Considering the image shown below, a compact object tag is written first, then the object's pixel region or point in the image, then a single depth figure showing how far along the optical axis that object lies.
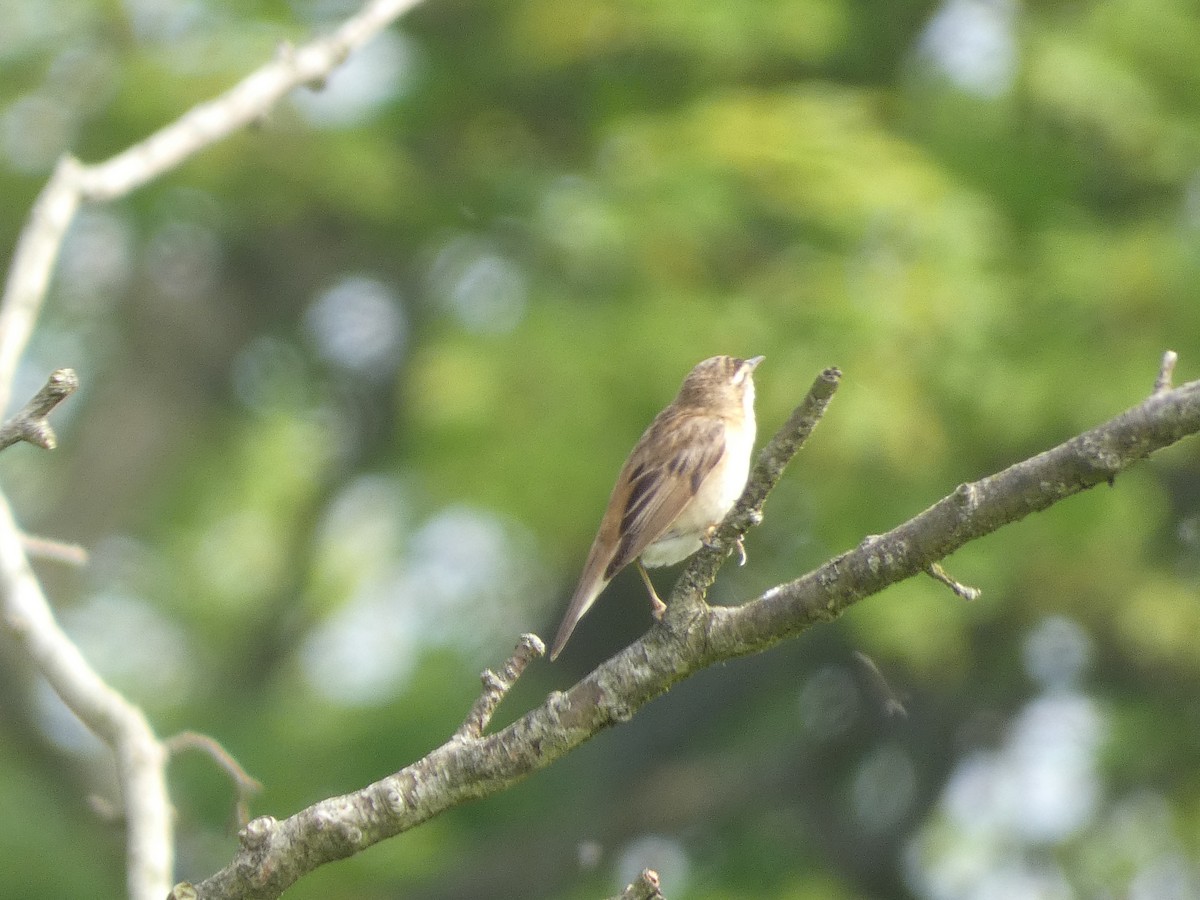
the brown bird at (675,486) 11.46
